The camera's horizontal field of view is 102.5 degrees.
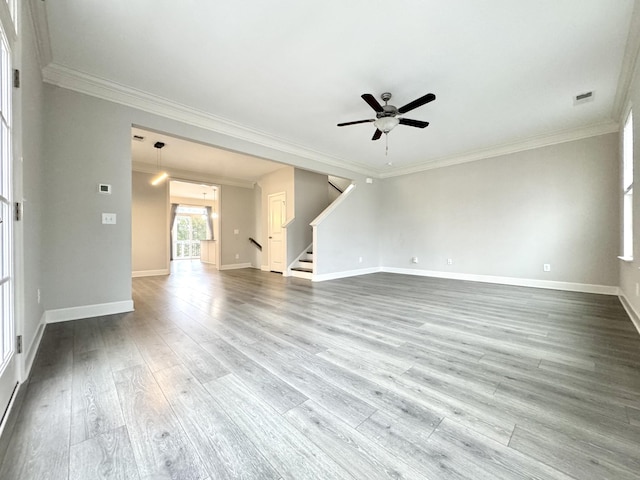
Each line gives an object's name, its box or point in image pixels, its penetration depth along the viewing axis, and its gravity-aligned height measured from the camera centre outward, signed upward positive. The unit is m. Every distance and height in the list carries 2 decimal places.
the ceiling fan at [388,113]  2.92 +1.53
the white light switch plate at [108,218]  3.07 +0.23
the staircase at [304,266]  6.01 -0.74
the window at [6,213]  1.41 +0.14
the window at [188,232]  12.37 +0.27
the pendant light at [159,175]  5.72 +1.48
